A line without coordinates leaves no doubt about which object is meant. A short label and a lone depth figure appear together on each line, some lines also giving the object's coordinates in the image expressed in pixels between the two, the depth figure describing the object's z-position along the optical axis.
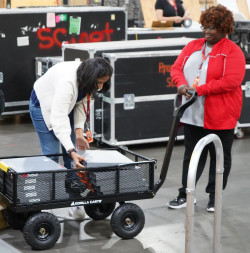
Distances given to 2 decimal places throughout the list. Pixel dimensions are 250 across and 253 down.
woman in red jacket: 5.23
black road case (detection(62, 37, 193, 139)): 7.37
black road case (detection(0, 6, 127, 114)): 8.88
